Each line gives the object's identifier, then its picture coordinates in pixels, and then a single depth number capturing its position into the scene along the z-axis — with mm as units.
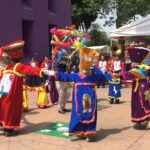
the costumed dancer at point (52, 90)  11471
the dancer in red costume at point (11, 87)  7732
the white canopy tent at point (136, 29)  15660
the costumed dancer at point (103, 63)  17070
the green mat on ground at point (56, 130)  7784
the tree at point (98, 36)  37515
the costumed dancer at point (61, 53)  9460
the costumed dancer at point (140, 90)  7923
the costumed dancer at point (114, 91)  11367
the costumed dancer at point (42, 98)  10794
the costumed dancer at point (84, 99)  7275
